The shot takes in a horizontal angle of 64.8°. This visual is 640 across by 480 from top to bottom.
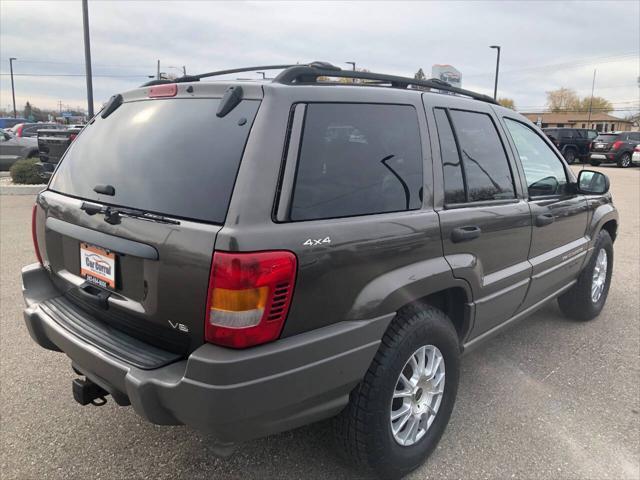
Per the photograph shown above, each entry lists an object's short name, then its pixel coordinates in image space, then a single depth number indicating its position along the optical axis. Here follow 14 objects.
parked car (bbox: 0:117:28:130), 32.03
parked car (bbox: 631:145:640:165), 23.34
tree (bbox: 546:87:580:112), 99.57
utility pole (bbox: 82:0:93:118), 12.73
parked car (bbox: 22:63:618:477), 1.84
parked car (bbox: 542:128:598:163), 25.38
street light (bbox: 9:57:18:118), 52.08
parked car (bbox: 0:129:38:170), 16.98
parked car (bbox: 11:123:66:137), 20.06
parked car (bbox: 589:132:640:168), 24.09
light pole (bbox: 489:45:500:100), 30.84
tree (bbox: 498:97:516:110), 85.21
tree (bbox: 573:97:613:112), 96.25
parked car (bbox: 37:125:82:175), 11.75
